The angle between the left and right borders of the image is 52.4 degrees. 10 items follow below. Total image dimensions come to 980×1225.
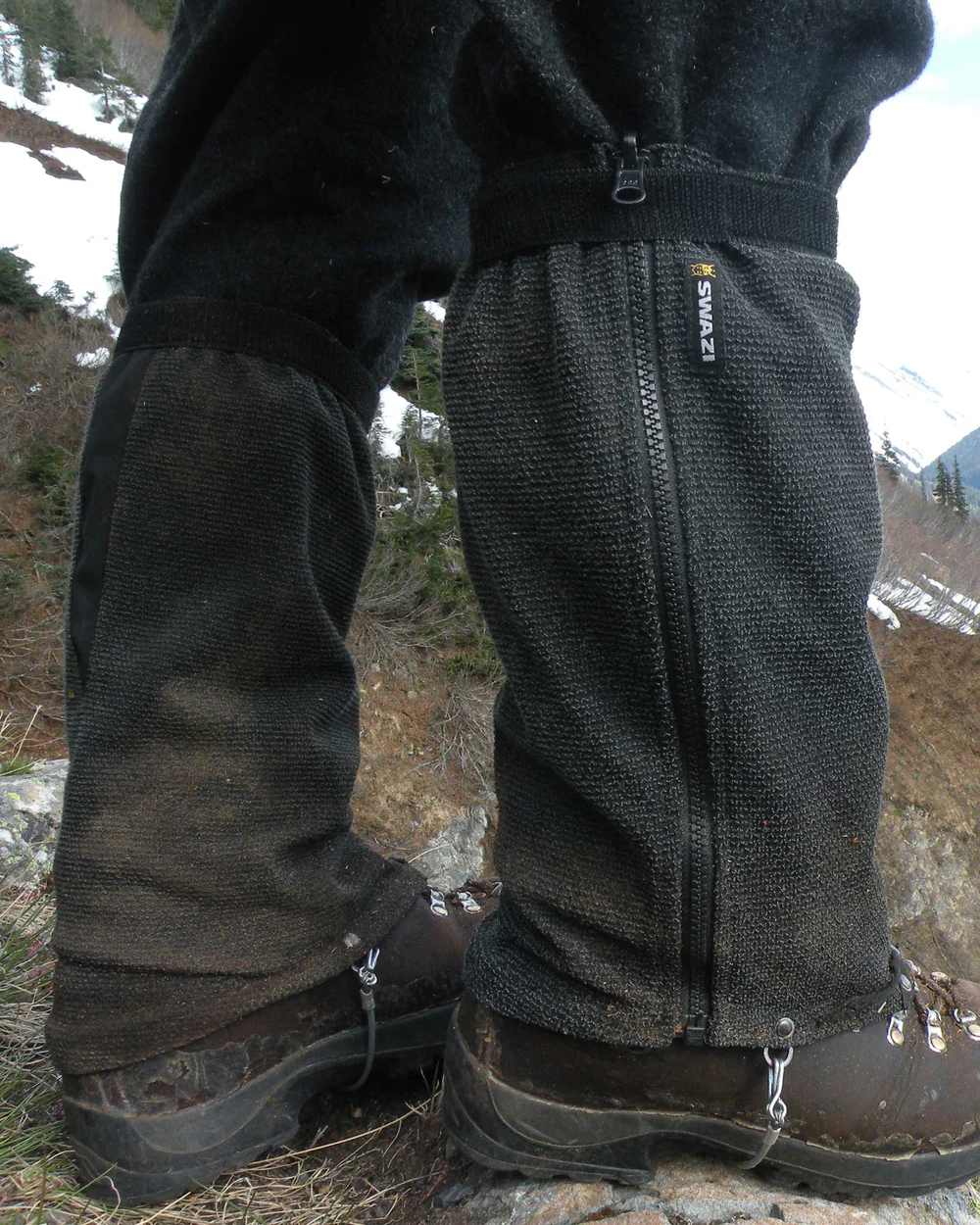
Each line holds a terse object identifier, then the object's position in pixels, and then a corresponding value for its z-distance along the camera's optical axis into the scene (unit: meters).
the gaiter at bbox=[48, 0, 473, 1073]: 1.06
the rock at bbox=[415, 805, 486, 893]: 2.41
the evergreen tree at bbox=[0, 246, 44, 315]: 5.06
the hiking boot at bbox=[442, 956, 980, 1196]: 0.95
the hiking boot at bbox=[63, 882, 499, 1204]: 1.01
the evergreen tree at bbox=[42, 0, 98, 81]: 15.39
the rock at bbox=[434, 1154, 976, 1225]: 0.93
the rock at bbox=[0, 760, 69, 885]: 1.62
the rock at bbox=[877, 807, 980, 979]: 3.68
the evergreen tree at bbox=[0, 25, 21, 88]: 14.02
